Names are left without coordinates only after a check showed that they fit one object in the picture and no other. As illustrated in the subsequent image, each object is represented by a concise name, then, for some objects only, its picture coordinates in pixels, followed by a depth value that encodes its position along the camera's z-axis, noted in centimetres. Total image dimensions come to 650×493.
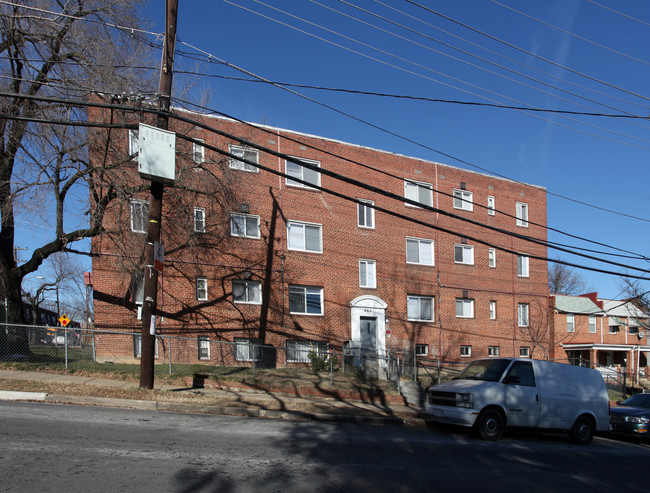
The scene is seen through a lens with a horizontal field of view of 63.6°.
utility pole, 1222
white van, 1193
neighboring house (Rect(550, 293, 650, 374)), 3266
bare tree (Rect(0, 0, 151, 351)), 1495
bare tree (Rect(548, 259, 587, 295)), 6894
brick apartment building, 1848
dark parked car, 1433
